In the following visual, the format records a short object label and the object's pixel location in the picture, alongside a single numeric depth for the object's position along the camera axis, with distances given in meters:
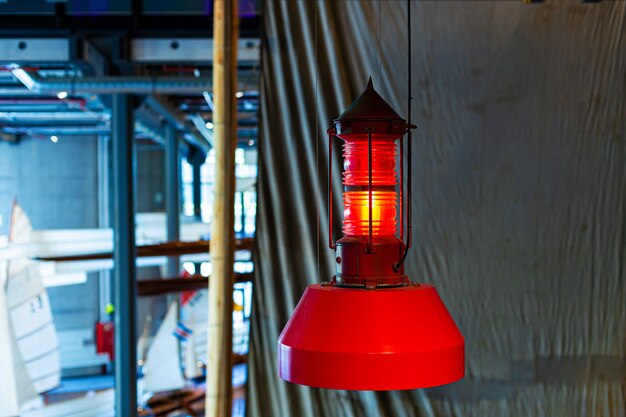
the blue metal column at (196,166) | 16.09
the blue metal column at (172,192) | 11.59
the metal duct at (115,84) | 5.94
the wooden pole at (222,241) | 2.17
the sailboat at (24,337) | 6.80
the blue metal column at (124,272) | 6.26
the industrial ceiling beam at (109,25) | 5.41
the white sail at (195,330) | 12.01
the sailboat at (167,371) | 11.06
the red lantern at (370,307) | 1.01
